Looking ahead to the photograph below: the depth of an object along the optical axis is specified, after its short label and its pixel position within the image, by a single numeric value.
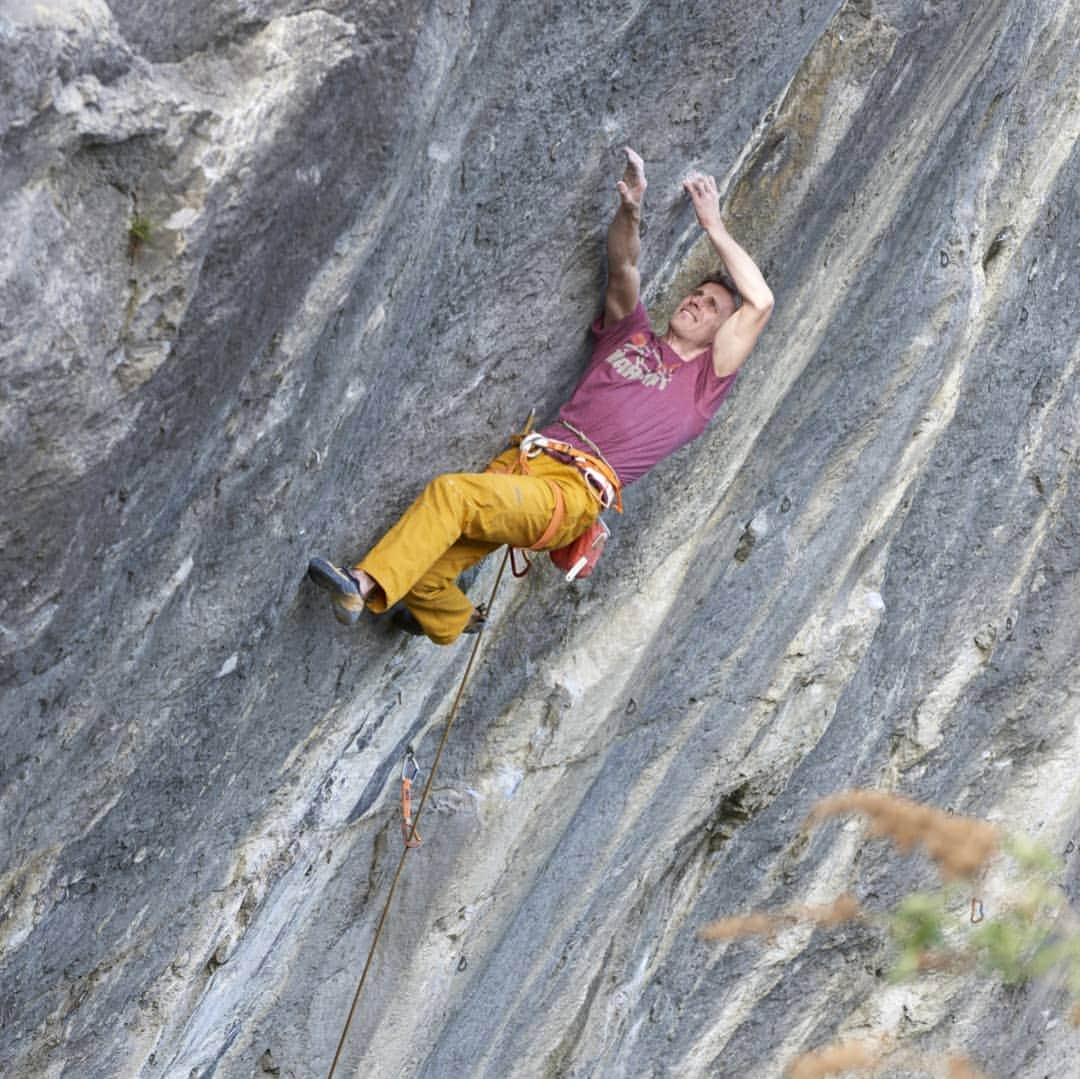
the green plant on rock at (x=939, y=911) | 11.52
